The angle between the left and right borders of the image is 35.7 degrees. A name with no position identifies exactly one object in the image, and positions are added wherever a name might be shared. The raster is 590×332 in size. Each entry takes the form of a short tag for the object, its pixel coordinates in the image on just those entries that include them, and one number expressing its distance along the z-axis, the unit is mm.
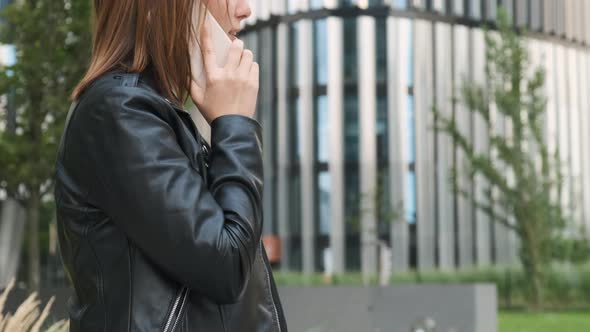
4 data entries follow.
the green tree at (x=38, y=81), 11453
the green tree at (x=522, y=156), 26159
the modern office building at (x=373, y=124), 37094
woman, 1162
